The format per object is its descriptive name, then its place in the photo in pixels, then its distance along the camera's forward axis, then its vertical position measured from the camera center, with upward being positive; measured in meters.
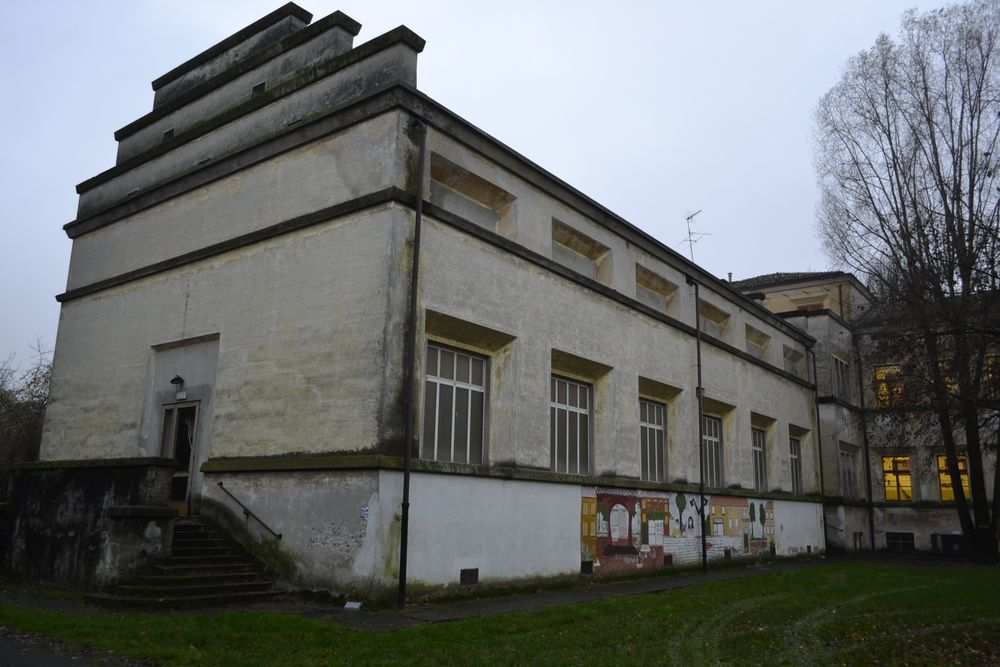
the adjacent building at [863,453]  31.19 +2.53
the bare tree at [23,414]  32.41 +3.44
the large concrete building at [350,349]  12.88 +3.11
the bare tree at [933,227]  13.98 +8.76
